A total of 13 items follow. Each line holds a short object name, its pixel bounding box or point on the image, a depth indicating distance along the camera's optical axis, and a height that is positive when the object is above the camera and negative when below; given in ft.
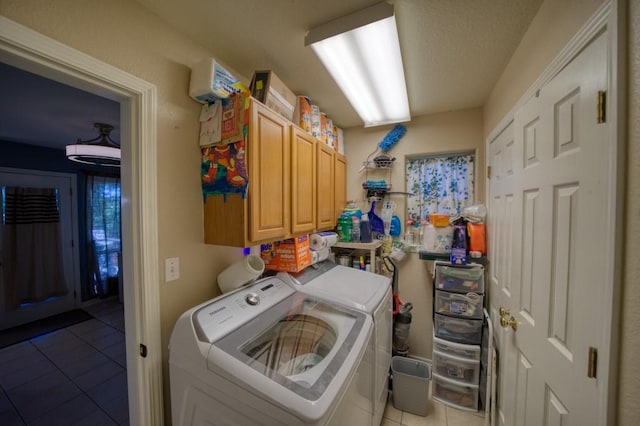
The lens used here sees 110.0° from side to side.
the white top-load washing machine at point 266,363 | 2.53 -2.14
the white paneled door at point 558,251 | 2.35 -0.58
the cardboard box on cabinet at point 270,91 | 4.52 +2.44
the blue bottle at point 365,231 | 7.23 -0.75
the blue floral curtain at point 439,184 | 7.36 +0.82
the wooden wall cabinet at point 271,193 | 3.95 +0.32
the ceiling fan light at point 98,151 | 6.56 +1.67
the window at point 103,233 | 12.82 -1.55
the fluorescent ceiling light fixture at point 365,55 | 3.61 +3.00
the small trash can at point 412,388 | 5.83 -4.77
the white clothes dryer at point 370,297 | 4.60 -1.97
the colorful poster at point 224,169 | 3.85 +0.69
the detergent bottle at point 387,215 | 8.03 -0.25
